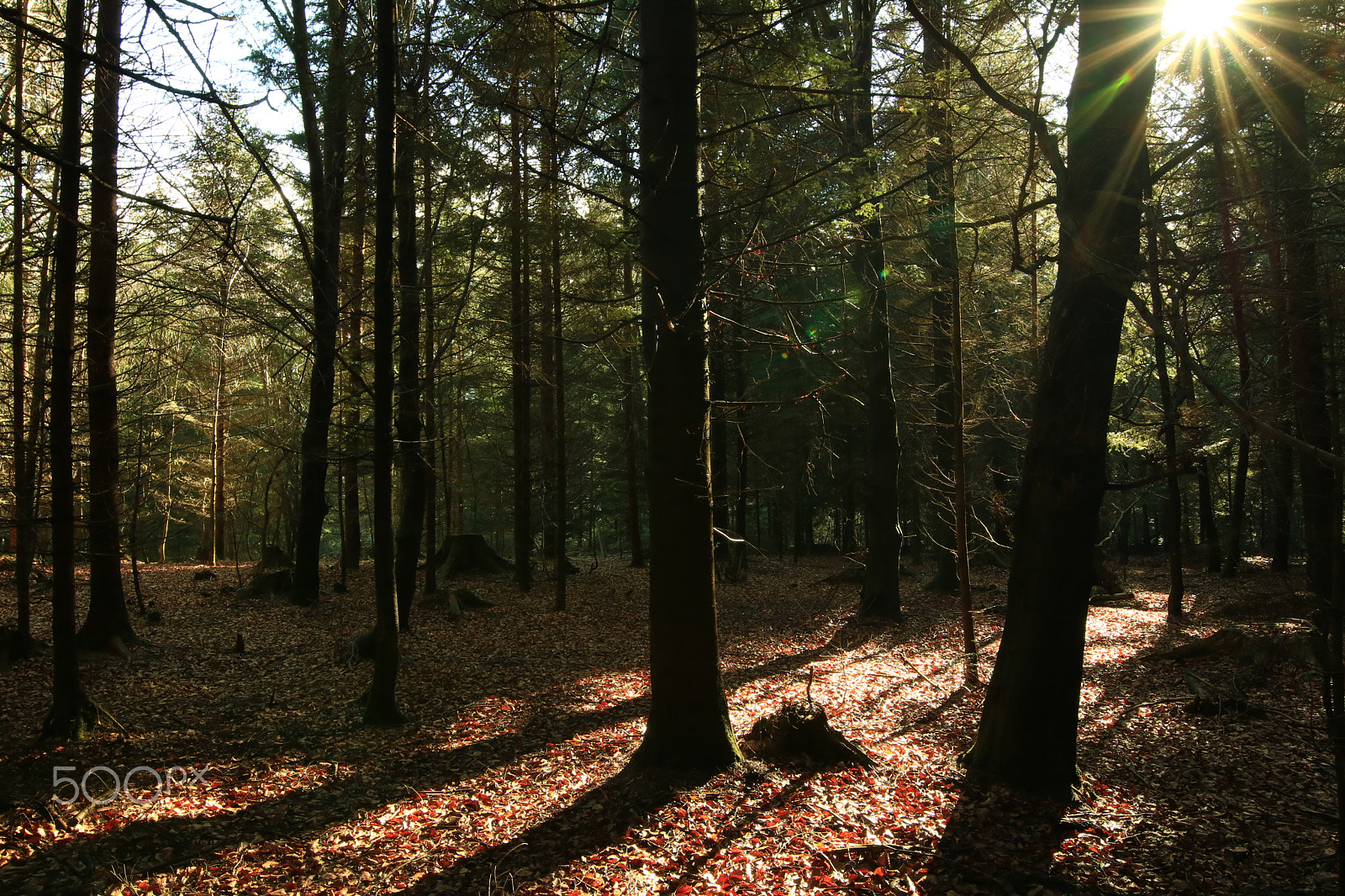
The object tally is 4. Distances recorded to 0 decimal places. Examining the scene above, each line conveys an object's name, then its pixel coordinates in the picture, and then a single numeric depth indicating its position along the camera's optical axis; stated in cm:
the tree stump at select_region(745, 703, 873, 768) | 584
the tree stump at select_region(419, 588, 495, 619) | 1246
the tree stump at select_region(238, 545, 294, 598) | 1253
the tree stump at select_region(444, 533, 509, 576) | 1608
